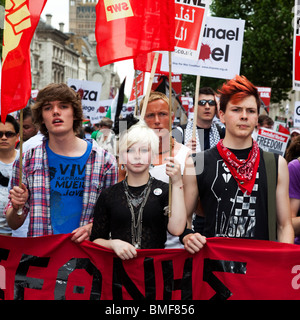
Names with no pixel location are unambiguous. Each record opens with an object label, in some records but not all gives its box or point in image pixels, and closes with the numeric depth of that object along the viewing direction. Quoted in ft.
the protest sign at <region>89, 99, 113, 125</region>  49.53
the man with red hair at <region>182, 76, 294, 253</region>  11.48
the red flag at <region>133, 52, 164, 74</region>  18.74
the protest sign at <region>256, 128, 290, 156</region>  31.50
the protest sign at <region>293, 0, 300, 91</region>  20.88
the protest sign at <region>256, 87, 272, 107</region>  48.49
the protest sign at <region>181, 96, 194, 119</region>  45.98
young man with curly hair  12.66
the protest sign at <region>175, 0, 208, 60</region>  19.02
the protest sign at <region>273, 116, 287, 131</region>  43.21
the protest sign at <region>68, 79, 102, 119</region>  45.96
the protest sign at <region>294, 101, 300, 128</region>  37.52
